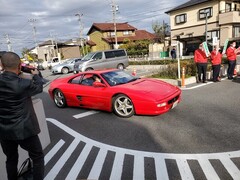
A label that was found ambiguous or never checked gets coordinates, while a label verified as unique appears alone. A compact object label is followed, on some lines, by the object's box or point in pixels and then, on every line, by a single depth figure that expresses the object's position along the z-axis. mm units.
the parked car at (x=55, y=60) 34666
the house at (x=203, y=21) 27062
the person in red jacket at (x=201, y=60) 9381
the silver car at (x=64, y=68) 21747
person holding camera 2438
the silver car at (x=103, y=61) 16406
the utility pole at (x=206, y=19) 26670
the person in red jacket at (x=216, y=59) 9406
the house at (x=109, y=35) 46438
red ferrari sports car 5426
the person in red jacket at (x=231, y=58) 9820
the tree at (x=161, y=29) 46906
